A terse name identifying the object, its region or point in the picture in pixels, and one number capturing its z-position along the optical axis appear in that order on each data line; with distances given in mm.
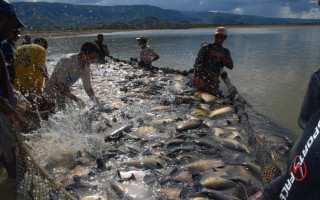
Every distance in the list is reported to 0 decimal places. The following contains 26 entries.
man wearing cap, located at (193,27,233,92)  7332
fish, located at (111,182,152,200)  3312
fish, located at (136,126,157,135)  5355
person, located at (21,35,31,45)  10472
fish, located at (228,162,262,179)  3844
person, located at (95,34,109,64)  14780
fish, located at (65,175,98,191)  3490
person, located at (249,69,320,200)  1309
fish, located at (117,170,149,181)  3732
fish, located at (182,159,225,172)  3934
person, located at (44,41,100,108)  4797
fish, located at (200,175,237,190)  3471
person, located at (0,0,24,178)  2861
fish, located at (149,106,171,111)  6793
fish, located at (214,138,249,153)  4637
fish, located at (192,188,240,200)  3026
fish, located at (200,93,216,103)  7475
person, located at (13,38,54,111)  4984
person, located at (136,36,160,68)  12398
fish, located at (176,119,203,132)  5438
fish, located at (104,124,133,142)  4879
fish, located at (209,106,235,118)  6410
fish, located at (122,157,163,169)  4043
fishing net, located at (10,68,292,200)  2759
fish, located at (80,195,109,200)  3140
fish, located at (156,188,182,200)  3279
